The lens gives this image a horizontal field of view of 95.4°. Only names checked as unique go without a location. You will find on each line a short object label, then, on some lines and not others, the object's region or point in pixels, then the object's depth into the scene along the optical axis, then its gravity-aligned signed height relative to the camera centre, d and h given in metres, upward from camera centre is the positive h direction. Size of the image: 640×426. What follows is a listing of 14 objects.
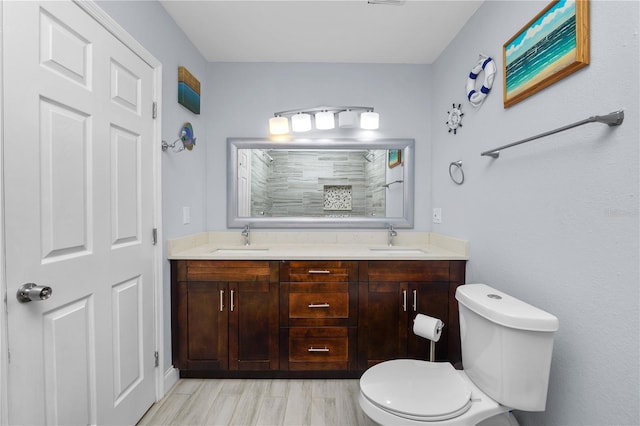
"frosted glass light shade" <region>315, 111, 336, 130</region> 2.32 +0.70
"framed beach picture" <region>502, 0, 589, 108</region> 1.03 +0.64
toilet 1.05 -0.71
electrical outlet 2.28 -0.06
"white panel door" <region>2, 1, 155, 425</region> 0.92 -0.03
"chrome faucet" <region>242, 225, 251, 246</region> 2.38 -0.23
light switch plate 2.03 -0.06
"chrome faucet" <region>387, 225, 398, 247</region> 2.38 -0.22
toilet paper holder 1.48 -0.62
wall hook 1.87 +0.46
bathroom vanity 1.88 -0.66
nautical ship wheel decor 1.96 +0.61
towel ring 1.95 +0.25
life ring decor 1.58 +0.73
